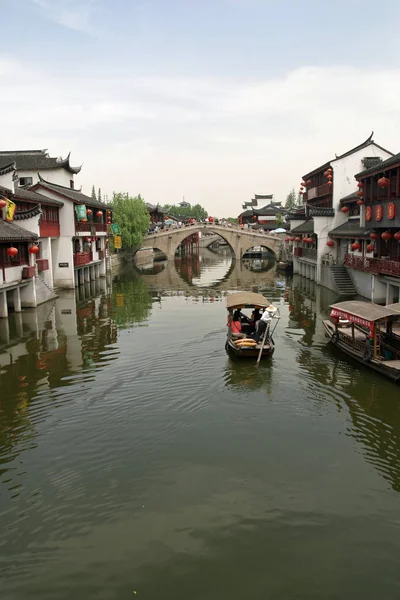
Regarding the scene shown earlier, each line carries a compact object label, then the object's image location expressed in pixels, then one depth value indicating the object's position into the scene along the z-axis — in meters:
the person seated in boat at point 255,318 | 21.30
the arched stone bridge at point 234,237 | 67.00
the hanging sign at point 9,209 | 27.69
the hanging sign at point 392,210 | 25.23
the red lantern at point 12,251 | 25.75
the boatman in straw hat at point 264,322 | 19.27
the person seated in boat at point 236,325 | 19.49
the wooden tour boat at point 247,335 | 18.48
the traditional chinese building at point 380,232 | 25.36
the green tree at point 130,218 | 61.71
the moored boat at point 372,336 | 16.80
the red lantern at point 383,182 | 25.47
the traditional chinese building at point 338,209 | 39.28
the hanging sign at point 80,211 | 38.19
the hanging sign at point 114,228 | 55.88
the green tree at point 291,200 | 136.50
